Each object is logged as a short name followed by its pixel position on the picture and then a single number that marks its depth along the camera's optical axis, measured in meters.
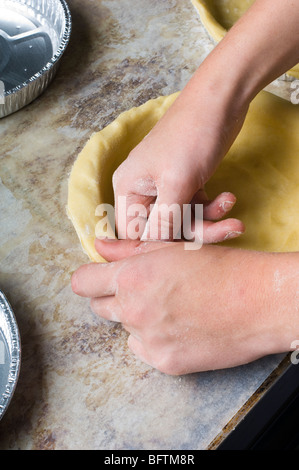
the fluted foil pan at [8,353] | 0.65
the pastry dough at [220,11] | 0.85
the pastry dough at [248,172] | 0.72
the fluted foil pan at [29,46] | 0.80
